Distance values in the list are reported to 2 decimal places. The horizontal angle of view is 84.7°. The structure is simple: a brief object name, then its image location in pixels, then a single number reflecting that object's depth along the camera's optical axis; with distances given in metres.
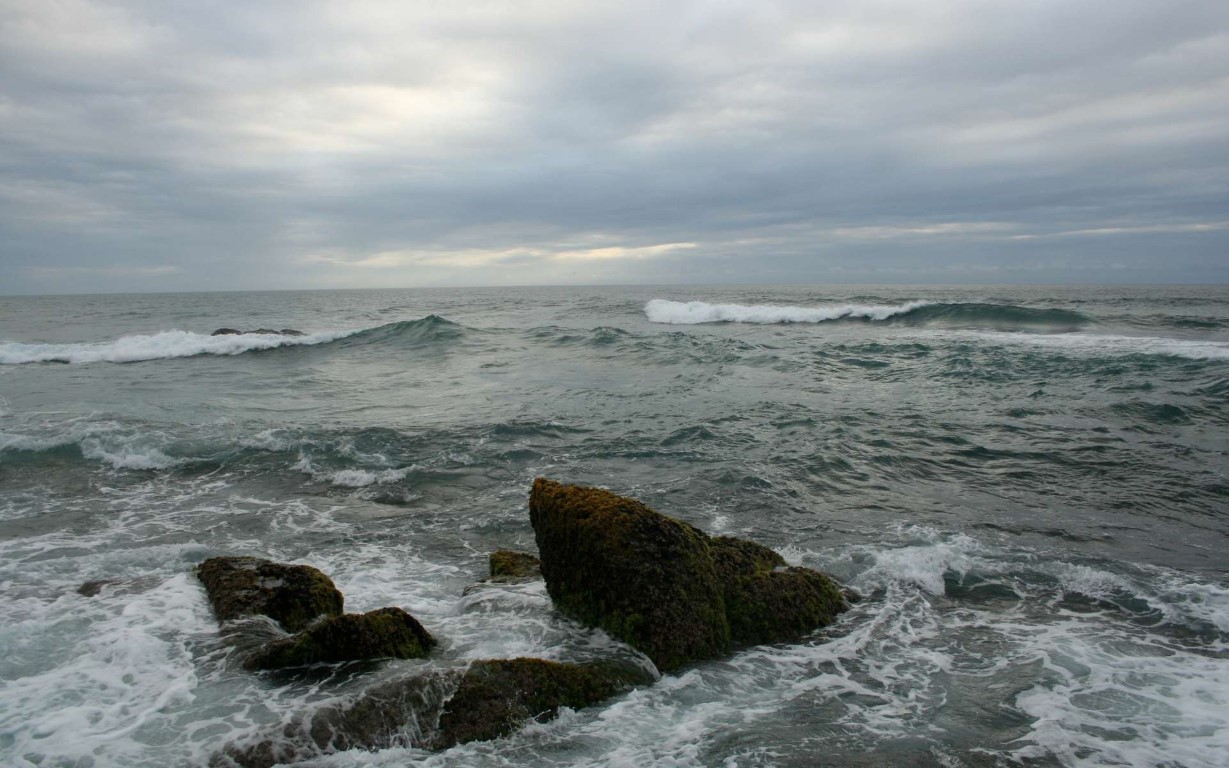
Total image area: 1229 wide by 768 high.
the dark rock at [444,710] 3.71
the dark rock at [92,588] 5.71
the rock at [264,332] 30.62
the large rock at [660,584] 4.91
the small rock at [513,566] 6.18
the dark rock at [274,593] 5.21
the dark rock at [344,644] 4.50
